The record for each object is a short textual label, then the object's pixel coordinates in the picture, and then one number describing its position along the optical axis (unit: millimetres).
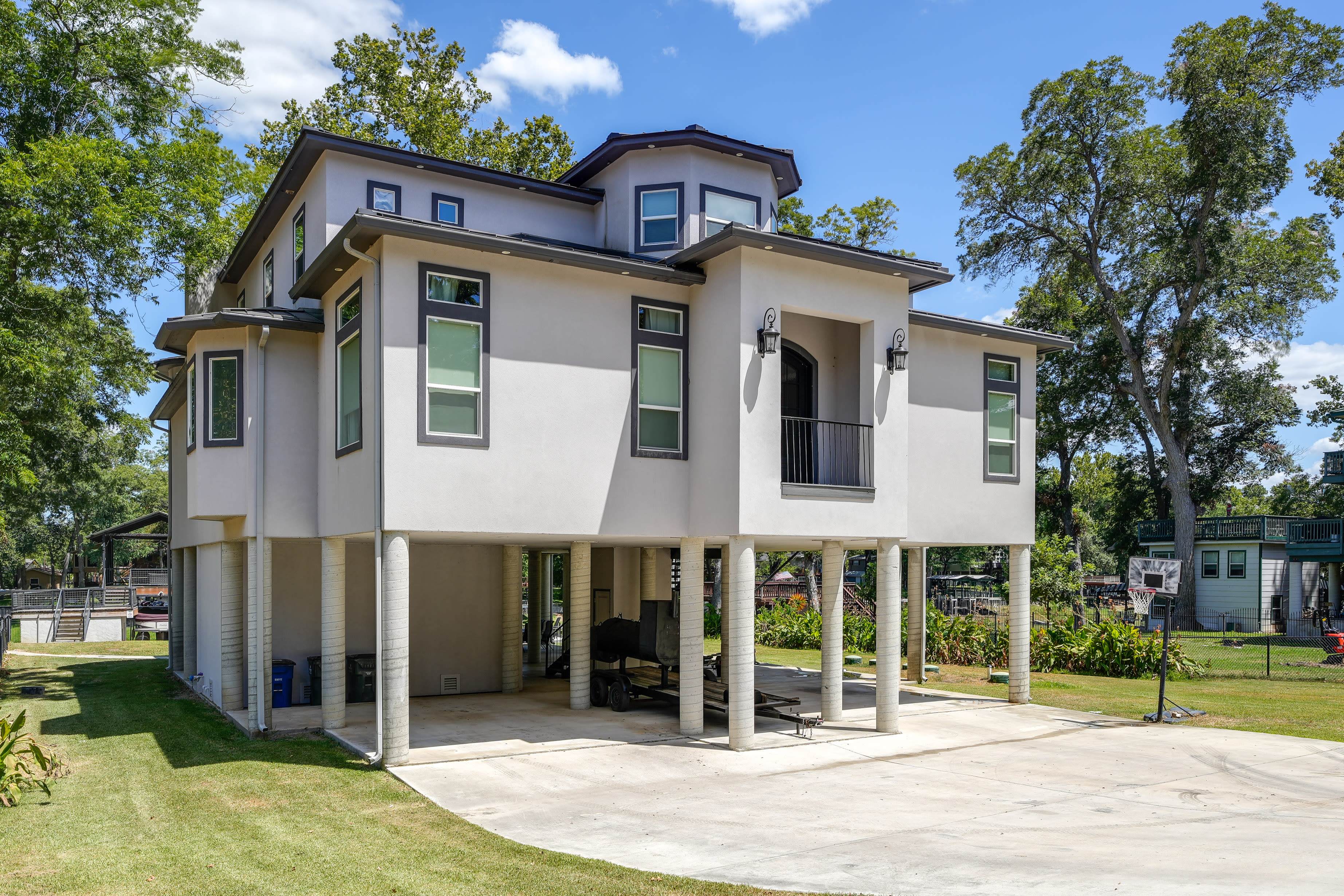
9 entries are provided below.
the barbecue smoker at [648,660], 15133
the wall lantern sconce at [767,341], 12672
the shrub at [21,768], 9547
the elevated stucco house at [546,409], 11828
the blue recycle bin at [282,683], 15727
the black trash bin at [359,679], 16172
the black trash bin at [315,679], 16141
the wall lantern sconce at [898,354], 13953
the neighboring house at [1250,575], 41062
